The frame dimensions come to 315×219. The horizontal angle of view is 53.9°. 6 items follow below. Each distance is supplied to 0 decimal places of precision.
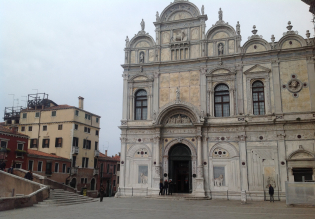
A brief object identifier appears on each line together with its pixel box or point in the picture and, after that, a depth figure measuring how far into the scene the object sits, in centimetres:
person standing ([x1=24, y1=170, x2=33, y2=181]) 2419
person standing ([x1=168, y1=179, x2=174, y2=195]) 2683
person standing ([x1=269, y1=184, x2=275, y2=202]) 2356
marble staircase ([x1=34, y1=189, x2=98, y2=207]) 2125
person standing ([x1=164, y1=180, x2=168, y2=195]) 2680
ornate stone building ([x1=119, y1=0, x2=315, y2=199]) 2611
